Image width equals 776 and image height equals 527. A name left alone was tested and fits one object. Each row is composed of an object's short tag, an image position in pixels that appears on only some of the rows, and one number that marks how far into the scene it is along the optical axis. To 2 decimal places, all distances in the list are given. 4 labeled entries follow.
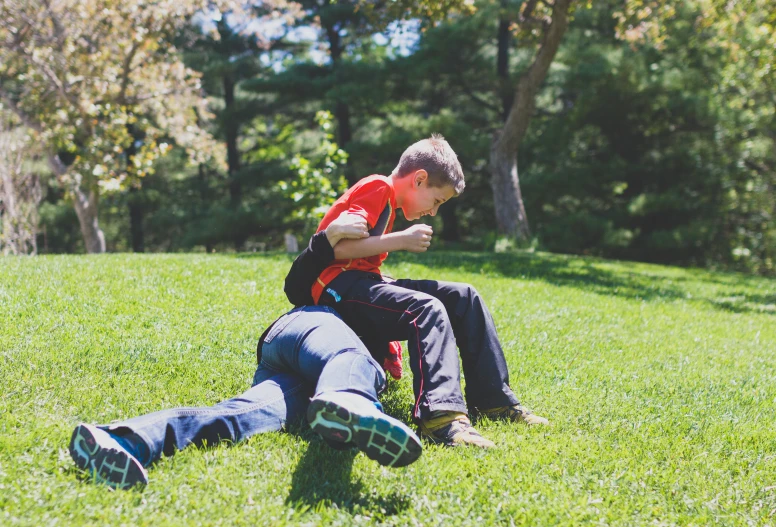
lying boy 2.20
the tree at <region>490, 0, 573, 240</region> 11.62
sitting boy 2.89
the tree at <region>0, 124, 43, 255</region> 14.21
